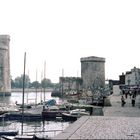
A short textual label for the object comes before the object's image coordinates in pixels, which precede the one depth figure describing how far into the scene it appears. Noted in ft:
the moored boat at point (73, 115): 135.17
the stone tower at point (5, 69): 513.86
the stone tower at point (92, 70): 459.56
